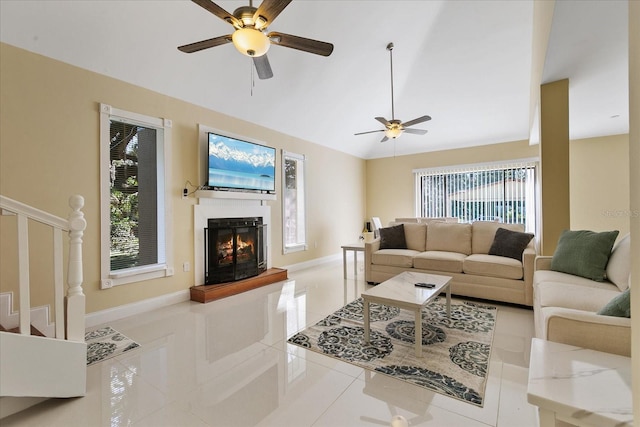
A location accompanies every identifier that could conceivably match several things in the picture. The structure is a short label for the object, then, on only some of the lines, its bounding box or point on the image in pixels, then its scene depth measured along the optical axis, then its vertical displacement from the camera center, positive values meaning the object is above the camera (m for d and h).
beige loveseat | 1.33 -0.59
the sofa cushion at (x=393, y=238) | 4.46 -0.40
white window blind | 6.14 +0.45
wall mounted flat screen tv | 3.91 +0.74
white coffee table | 2.19 -0.69
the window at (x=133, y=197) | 3.06 +0.21
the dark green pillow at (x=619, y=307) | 1.41 -0.49
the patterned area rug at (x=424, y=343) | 1.91 -1.10
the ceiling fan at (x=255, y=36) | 1.95 +1.38
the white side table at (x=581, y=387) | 0.94 -0.65
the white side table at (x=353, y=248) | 4.46 -0.54
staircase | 1.57 -0.75
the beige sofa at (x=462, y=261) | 3.25 -0.62
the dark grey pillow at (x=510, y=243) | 3.53 -0.40
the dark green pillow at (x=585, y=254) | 2.47 -0.39
